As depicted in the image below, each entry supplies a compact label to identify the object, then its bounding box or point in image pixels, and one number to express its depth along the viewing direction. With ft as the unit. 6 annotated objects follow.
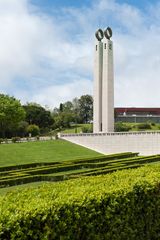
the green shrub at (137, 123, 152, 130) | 271.90
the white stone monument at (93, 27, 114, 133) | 180.86
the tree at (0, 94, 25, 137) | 225.76
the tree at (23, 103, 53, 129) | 300.61
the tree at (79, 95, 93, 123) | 397.39
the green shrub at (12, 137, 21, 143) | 164.64
